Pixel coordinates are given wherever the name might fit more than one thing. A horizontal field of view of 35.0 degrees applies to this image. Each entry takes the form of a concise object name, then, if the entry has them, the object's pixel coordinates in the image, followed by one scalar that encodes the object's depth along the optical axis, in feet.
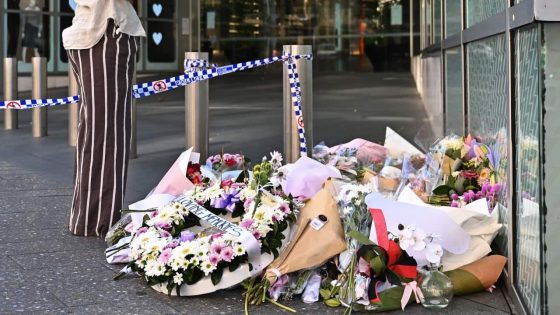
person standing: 17.13
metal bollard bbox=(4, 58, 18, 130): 39.63
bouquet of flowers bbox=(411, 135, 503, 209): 16.19
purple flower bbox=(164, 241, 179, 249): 13.66
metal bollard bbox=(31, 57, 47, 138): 36.24
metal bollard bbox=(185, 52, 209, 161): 24.80
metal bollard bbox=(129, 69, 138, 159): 29.30
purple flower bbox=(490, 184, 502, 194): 15.65
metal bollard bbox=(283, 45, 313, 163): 22.25
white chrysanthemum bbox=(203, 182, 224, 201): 15.02
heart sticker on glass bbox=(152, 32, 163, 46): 87.51
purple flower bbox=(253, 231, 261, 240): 13.53
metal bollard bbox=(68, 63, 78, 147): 32.45
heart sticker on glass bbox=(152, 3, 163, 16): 86.38
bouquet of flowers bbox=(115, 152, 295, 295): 13.21
